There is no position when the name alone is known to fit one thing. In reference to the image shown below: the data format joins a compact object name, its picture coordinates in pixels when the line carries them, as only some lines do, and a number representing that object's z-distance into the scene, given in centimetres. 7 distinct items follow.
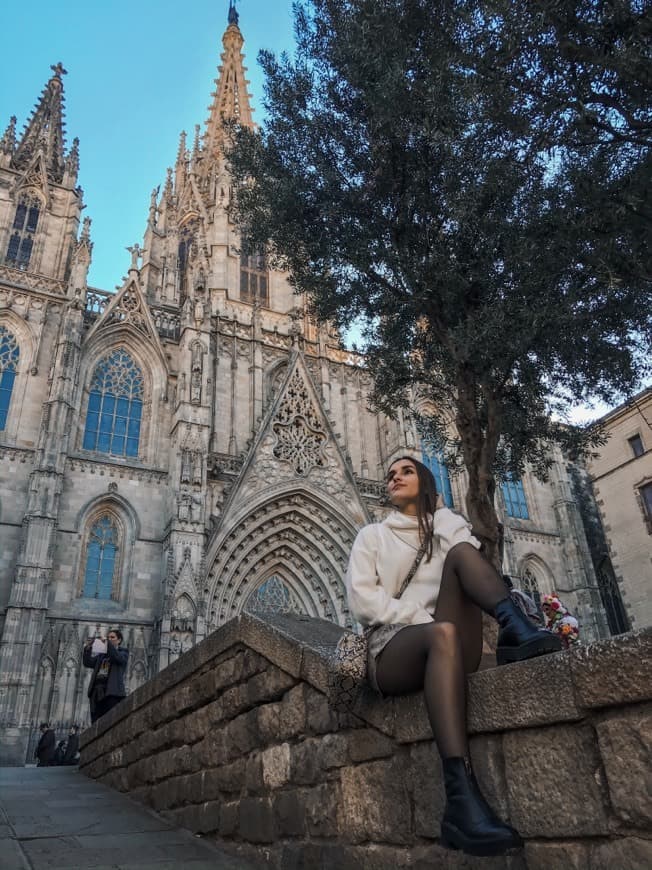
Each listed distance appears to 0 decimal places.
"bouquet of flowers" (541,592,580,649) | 747
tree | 841
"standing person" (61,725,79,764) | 1355
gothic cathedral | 1666
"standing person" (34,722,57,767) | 1288
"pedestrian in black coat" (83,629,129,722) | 868
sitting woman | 233
